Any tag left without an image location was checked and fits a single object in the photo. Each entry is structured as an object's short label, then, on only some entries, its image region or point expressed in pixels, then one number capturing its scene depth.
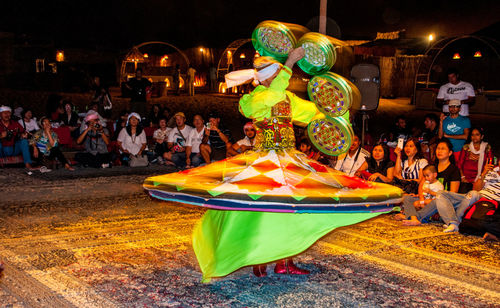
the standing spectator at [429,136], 8.81
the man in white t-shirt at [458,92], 9.74
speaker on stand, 9.12
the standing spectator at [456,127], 8.72
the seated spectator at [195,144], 10.38
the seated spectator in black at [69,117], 11.73
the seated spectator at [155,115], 12.83
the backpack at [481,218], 6.14
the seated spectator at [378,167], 7.69
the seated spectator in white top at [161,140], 10.88
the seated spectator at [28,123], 10.50
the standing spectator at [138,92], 14.15
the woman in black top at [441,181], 6.81
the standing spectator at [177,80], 28.16
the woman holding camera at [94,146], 10.34
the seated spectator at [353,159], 7.84
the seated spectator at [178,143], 10.52
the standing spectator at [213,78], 29.25
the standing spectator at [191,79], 26.66
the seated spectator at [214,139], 10.09
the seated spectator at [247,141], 9.64
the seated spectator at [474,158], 7.70
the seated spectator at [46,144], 9.90
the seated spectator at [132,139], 10.49
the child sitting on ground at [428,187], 6.93
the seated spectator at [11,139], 9.84
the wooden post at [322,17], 7.74
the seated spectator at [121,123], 10.95
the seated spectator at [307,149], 8.64
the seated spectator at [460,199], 6.46
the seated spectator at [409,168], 7.54
